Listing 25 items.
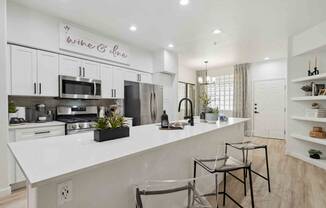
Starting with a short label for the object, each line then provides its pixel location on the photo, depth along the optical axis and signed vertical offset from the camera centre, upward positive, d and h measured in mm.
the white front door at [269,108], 5918 -212
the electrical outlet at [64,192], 904 -479
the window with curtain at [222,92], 7086 +414
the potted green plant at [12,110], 2658 -136
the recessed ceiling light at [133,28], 3522 +1521
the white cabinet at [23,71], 2676 +482
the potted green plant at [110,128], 1422 -227
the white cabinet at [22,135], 2451 -512
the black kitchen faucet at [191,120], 2508 -261
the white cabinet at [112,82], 3912 +465
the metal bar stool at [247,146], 2352 -610
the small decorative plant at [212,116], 2836 -228
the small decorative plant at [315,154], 3590 -1064
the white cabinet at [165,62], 4906 +1155
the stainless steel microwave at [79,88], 3193 +272
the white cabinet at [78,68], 3256 +676
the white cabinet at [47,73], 2943 +489
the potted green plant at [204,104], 2849 -35
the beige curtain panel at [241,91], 6512 +423
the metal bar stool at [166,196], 1159 -691
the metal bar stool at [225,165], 1635 -637
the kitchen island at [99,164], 861 -408
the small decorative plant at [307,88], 3739 +309
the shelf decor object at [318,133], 3528 -627
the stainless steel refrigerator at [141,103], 4219 -31
